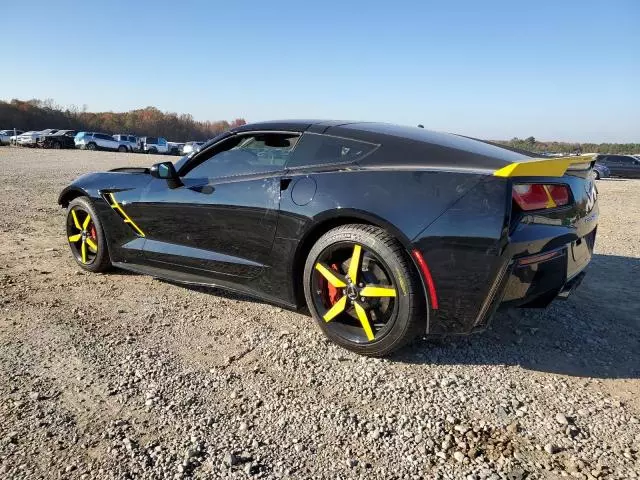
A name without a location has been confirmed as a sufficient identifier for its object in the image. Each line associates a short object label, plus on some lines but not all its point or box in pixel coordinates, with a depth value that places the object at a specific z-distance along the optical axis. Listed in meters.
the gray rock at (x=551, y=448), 1.90
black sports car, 2.36
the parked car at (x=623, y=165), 24.39
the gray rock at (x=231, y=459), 1.79
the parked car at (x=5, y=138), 37.67
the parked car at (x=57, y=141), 35.50
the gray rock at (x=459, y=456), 1.84
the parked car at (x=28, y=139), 35.22
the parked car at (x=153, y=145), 39.88
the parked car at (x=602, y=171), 23.58
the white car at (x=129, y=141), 38.41
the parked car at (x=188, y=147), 34.45
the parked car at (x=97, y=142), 36.69
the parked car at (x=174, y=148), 42.59
